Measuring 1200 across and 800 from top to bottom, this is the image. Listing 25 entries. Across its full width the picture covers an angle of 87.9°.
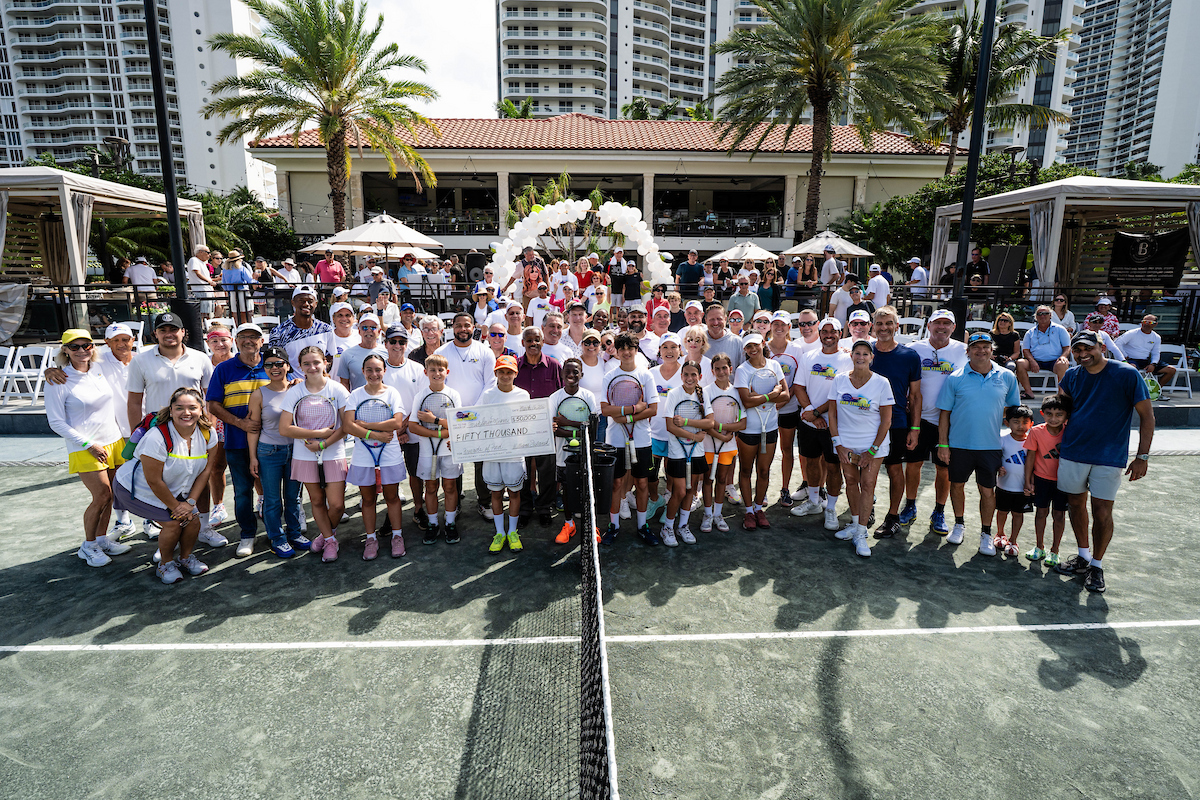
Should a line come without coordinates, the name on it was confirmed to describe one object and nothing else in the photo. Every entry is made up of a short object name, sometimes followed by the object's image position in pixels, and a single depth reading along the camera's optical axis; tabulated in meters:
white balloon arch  17.00
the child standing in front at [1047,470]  5.59
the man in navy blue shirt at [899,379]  6.30
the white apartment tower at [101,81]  81.62
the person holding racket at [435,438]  6.05
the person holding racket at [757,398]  6.46
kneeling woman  5.24
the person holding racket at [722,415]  6.31
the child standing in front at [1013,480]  6.00
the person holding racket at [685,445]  6.20
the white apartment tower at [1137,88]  104.81
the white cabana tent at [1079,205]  14.78
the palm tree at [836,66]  21.48
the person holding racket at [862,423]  5.97
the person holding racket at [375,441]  5.79
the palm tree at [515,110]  47.87
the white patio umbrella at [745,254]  18.53
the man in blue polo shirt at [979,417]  5.96
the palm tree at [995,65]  28.86
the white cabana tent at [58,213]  13.66
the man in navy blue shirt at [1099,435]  5.25
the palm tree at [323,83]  20.39
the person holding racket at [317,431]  5.68
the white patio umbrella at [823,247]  19.05
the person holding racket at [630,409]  6.03
